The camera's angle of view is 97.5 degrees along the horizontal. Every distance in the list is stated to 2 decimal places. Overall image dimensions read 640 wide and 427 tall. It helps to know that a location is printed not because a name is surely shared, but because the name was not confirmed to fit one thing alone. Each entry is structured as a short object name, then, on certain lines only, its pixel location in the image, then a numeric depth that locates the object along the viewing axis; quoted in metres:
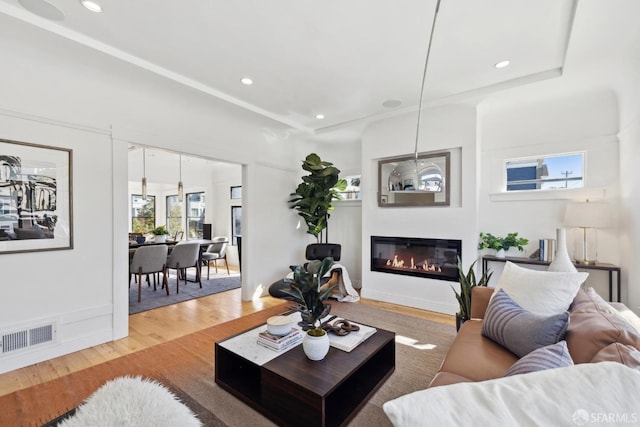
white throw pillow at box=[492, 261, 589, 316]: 1.81
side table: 3.00
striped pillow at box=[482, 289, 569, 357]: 1.49
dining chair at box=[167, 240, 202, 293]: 4.80
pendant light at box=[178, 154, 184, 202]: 6.33
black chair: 4.66
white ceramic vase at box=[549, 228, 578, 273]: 2.69
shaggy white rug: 0.93
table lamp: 2.93
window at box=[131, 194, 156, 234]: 8.22
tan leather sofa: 1.09
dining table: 4.88
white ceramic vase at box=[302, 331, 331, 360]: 1.79
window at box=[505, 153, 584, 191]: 3.45
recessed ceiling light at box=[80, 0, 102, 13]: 1.94
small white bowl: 2.04
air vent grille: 2.37
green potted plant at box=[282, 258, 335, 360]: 1.83
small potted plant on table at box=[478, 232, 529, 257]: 3.58
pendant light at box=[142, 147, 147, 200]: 6.78
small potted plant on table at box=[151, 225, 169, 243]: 5.61
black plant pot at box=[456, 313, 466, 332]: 2.66
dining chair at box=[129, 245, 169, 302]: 4.26
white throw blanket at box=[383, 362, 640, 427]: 0.59
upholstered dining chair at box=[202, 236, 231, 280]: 5.89
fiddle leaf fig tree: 4.68
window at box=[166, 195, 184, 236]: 8.46
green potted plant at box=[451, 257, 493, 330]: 2.64
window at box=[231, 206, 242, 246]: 7.39
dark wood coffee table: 1.61
